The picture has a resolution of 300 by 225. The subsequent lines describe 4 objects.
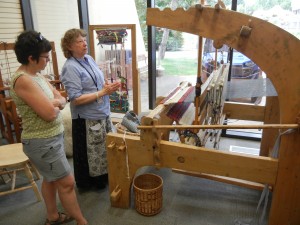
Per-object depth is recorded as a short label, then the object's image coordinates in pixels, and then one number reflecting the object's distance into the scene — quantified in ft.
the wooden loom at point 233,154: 4.42
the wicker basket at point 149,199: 6.19
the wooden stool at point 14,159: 6.55
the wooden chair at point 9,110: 9.71
